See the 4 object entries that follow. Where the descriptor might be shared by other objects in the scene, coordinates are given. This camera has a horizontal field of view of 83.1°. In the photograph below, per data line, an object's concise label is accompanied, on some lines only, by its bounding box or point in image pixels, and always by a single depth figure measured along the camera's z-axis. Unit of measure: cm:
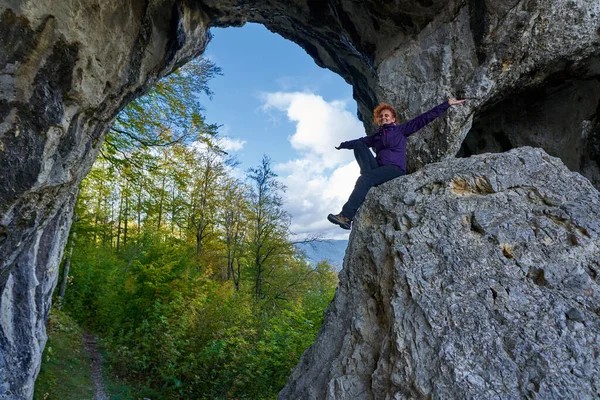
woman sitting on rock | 476
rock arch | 417
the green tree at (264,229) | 1680
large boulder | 215
